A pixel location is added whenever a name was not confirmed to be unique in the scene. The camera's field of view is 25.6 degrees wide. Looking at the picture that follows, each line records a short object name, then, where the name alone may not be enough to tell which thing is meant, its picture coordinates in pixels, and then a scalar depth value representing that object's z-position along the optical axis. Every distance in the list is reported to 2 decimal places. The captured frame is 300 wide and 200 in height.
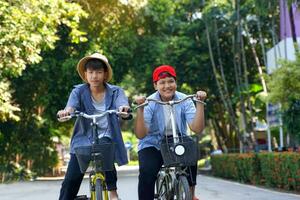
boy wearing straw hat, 5.87
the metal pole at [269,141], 27.84
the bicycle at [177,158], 5.75
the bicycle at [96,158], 5.47
